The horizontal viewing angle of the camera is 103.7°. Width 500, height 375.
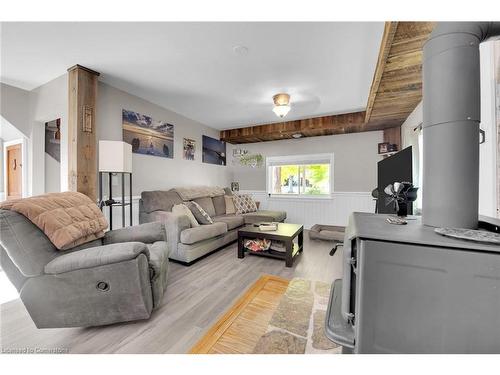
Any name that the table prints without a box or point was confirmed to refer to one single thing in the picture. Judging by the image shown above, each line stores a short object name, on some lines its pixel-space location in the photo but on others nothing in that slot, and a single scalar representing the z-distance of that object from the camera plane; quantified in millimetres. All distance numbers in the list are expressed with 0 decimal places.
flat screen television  1740
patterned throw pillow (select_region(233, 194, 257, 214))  4234
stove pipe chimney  864
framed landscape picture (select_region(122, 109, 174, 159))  2943
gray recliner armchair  1242
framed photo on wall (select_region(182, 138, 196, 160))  3987
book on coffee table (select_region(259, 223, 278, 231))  2800
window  4582
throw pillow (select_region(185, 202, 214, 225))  2928
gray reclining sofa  2480
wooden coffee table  2494
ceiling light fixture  2834
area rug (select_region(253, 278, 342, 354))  1244
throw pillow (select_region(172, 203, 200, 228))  2656
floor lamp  2301
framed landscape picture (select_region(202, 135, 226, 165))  4578
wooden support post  2197
